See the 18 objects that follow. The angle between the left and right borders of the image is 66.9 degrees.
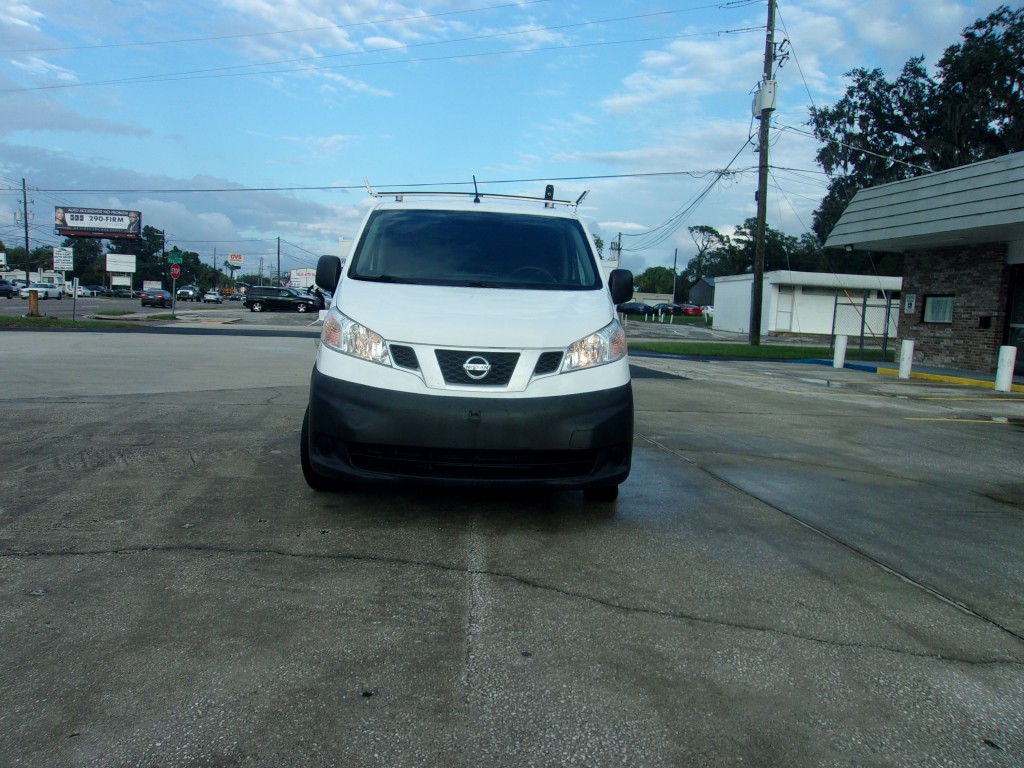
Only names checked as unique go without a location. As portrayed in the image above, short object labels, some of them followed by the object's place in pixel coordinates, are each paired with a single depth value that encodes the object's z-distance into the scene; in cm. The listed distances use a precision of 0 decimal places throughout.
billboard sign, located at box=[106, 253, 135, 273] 8981
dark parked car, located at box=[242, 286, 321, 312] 5194
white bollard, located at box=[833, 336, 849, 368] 2007
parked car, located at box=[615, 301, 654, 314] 6538
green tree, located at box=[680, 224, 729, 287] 12181
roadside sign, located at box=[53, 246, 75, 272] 3066
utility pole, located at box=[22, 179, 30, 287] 7440
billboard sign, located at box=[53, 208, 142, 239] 9531
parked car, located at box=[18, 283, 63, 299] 6244
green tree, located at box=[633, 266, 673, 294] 14200
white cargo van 415
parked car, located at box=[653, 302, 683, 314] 6922
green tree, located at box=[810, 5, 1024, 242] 3762
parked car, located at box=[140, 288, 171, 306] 5391
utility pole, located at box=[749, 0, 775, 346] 2523
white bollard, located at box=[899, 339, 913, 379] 1668
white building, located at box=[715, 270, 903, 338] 4350
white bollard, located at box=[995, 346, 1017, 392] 1455
